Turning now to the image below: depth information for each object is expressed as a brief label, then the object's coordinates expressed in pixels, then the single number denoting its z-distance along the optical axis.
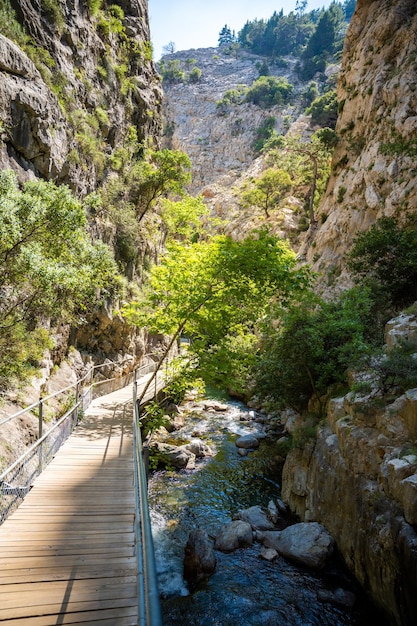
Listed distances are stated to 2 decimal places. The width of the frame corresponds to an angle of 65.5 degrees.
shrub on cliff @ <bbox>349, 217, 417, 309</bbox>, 12.05
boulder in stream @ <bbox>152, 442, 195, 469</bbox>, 12.33
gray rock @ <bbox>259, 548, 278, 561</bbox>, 7.79
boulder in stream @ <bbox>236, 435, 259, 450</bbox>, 14.30
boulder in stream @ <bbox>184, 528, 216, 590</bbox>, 7.35
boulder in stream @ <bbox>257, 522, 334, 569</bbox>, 7.39
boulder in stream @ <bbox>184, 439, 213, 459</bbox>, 13.48
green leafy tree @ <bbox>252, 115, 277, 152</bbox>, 59.81
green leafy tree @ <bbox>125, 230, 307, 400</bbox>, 8.70
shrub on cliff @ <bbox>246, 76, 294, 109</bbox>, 63.90
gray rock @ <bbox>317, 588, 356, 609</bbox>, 6.45
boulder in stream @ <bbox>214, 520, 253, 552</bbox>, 8.21
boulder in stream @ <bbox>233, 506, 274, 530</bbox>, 8.95
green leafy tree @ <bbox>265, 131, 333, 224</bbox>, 28.70
